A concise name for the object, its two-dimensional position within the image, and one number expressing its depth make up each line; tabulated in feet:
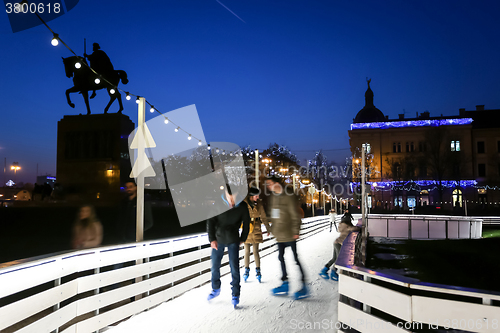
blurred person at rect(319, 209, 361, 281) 28.07
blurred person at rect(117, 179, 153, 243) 23.27
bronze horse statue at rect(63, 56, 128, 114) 50.08
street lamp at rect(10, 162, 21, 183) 169.78
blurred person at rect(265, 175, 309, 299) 22.58
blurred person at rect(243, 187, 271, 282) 25.21
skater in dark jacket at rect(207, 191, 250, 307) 19.97
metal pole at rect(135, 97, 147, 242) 23.22
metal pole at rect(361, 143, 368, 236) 66.32
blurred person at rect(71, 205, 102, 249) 20.88
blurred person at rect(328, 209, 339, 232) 93.76
